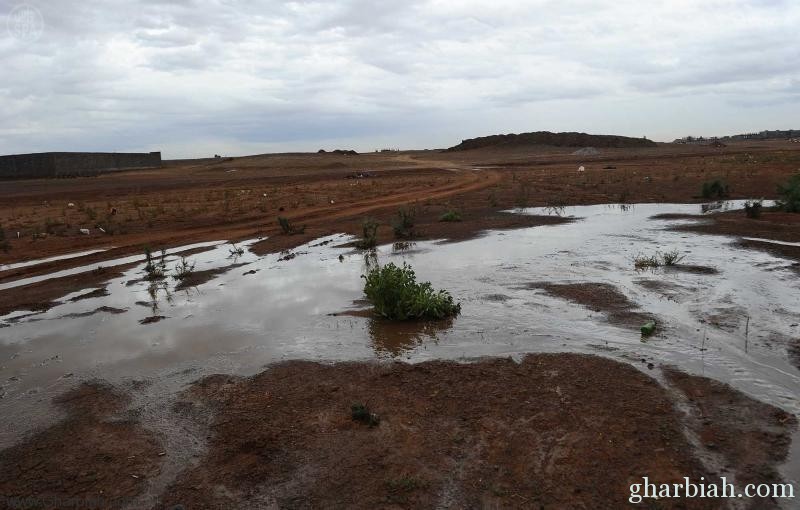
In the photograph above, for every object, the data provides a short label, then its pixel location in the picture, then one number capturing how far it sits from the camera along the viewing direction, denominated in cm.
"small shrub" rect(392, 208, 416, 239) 1396
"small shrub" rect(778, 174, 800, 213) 1455
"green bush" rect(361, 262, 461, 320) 729
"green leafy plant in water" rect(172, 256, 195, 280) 1040
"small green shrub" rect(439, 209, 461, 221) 1636
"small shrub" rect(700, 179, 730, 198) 2006
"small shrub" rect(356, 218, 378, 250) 1261
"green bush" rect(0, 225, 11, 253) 1416
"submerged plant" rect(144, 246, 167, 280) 1055
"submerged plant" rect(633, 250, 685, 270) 965
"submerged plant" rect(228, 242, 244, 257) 1256
